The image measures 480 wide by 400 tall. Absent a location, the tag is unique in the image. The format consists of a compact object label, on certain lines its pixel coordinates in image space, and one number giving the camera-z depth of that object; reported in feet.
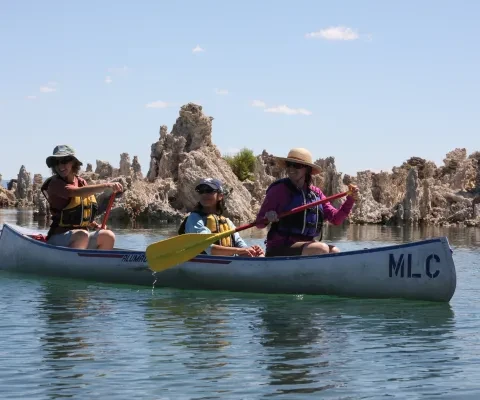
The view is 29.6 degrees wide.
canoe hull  36.96
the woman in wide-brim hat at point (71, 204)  42.70
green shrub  184.14
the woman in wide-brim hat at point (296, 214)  38.86
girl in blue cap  40.22
